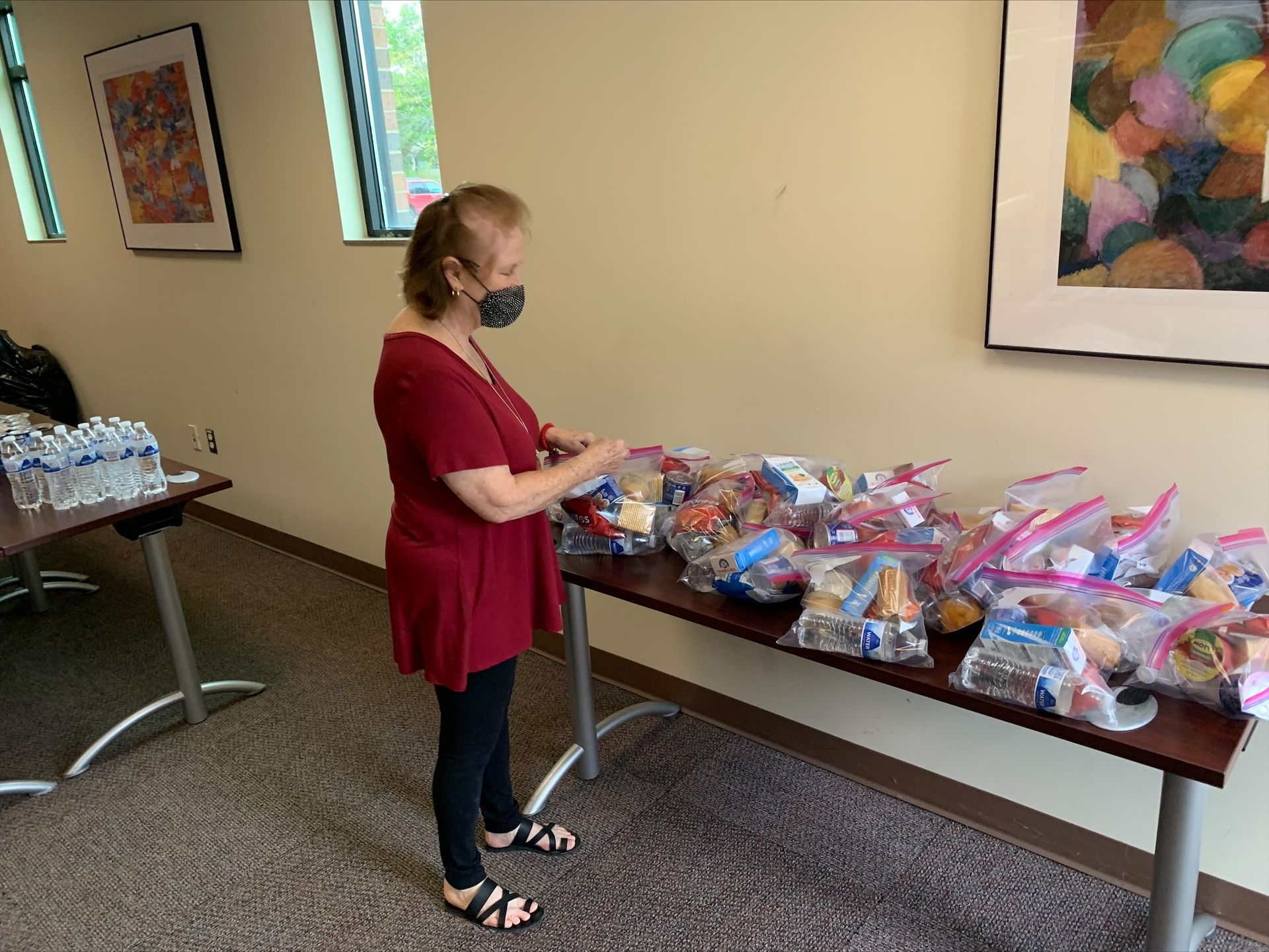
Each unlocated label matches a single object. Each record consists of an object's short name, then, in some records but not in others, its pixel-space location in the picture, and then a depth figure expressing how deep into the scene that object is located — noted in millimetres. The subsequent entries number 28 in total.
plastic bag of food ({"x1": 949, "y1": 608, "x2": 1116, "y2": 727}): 1197
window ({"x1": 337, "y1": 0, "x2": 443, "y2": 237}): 2695
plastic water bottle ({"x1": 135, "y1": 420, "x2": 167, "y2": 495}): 2354
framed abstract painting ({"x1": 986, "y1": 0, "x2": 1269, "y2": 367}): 1341
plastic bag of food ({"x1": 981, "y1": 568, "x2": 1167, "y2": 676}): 1256
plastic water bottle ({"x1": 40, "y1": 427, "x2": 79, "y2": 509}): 2227
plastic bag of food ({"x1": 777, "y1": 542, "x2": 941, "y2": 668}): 1377
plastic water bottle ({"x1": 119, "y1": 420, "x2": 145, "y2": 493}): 2342
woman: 1400
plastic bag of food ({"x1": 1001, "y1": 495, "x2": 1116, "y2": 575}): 1383
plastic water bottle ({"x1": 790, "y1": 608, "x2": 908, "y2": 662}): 1376
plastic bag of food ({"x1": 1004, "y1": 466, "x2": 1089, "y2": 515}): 1584
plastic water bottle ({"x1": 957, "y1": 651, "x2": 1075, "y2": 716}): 1203
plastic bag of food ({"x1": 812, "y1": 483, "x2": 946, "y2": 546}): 1592
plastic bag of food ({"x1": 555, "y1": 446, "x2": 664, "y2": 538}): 1815
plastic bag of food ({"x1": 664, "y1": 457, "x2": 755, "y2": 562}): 1707
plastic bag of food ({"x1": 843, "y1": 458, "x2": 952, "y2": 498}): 1688
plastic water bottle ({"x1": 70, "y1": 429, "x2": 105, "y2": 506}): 2277
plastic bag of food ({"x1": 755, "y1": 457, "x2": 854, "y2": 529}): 1676
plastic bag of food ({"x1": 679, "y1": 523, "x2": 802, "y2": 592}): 1567
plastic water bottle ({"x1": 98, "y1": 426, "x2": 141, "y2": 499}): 2324
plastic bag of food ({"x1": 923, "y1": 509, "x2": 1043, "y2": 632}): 1409
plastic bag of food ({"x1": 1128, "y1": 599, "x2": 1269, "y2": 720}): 1159
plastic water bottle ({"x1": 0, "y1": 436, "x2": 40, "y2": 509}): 2234
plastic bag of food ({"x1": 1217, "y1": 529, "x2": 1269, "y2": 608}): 1344
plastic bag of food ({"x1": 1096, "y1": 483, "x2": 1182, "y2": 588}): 1397
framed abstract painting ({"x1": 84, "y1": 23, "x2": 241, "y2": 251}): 3244
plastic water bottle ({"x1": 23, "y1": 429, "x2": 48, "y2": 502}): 2275
